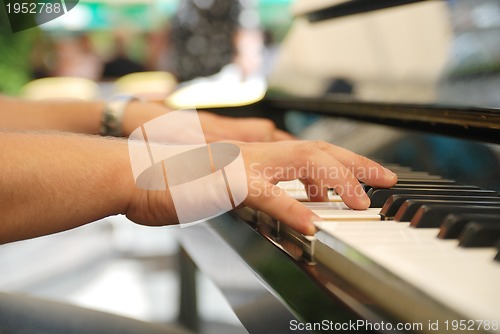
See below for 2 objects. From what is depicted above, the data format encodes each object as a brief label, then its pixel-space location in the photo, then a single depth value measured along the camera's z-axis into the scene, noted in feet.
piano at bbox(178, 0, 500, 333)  1.62
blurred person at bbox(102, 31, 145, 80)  26.63
